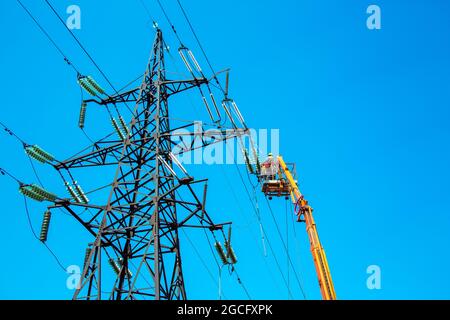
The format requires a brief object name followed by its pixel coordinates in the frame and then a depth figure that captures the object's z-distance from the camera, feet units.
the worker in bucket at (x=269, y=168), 108.99
